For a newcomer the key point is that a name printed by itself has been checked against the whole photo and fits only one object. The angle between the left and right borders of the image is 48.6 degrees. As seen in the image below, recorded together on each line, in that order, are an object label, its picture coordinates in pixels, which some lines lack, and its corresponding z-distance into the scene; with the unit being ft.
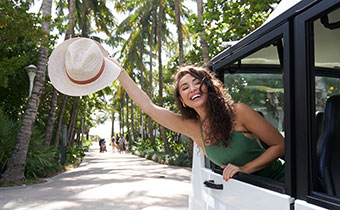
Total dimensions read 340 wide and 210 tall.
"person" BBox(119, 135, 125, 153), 124.67
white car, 4.25
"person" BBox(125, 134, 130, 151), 130.78
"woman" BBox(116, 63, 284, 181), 6.31
